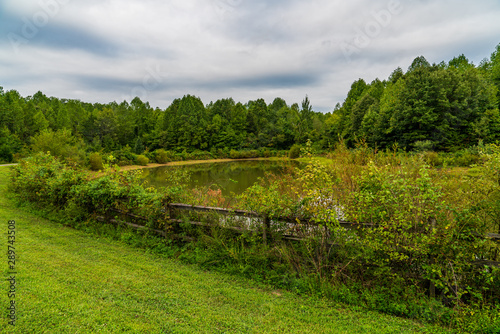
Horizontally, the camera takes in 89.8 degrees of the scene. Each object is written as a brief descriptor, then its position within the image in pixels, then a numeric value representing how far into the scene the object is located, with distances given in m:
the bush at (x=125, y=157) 36.09
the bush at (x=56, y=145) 20.56
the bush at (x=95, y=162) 27.17
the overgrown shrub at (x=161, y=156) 41.94
